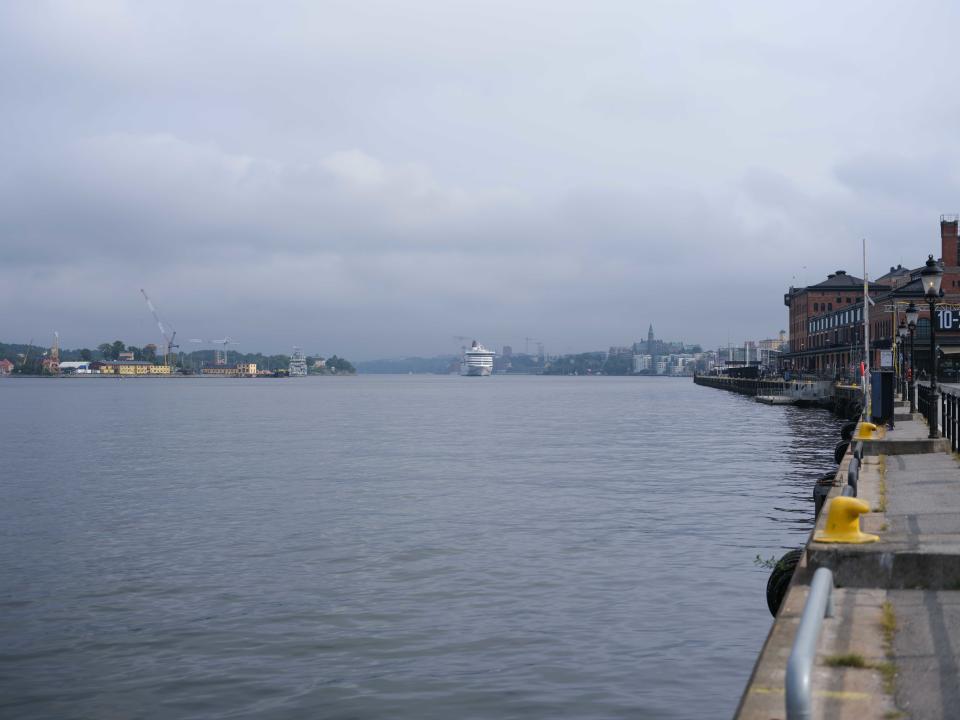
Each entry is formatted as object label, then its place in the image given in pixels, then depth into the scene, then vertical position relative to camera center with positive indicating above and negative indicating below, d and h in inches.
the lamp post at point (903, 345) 3920.0 +84.8
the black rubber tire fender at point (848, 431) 1704.2 -115.9
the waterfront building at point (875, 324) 4633.4 +241.1
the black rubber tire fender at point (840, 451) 1289.4 -112.8
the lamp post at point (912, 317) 1501.0 +71.1
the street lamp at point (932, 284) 1132.1 +92.6
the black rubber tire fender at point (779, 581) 570.6 -123.8
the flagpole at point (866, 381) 1715.6 -31.1
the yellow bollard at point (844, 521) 465.7 -74.0
